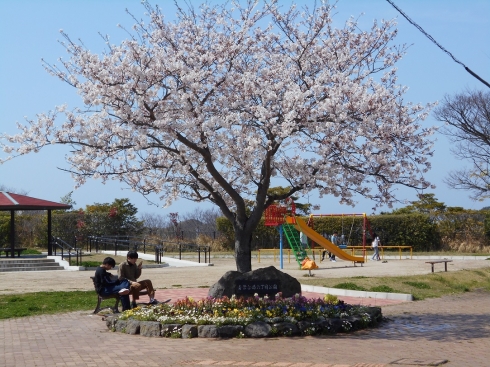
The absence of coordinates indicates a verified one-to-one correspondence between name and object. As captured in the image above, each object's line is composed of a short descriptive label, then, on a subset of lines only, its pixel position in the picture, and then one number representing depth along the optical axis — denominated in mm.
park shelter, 32234
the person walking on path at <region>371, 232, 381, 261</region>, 36875
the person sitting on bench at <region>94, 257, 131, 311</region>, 13250
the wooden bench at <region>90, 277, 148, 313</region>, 13349
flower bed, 11125
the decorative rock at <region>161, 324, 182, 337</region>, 11195
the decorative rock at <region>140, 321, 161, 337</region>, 11250
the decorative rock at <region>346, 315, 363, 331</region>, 11766
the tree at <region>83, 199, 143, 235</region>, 43406
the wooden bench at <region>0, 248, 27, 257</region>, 32322
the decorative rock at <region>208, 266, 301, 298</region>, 12977
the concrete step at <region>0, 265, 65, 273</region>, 29425
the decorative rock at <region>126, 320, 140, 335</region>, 11516
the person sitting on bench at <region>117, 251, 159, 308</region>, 13500
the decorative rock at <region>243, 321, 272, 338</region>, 11062
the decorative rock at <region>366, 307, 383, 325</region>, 12296
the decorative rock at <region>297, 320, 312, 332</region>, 11289
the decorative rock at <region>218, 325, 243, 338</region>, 11062
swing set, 39125
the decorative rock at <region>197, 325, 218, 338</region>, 11038
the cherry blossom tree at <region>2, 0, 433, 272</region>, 12055
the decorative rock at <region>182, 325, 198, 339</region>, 11039
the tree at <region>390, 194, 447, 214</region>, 49094
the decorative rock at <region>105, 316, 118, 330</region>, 12039
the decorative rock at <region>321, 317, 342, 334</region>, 11492
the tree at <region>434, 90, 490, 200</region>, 38000
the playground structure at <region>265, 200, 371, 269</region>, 32469
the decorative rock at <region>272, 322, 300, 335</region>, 11172
